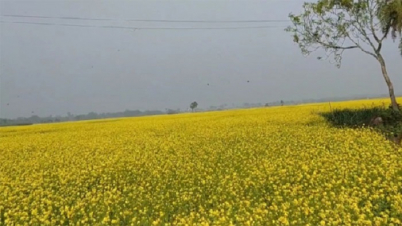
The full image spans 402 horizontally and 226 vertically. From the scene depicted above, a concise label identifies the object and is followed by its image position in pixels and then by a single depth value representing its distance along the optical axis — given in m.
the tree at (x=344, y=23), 17.91
